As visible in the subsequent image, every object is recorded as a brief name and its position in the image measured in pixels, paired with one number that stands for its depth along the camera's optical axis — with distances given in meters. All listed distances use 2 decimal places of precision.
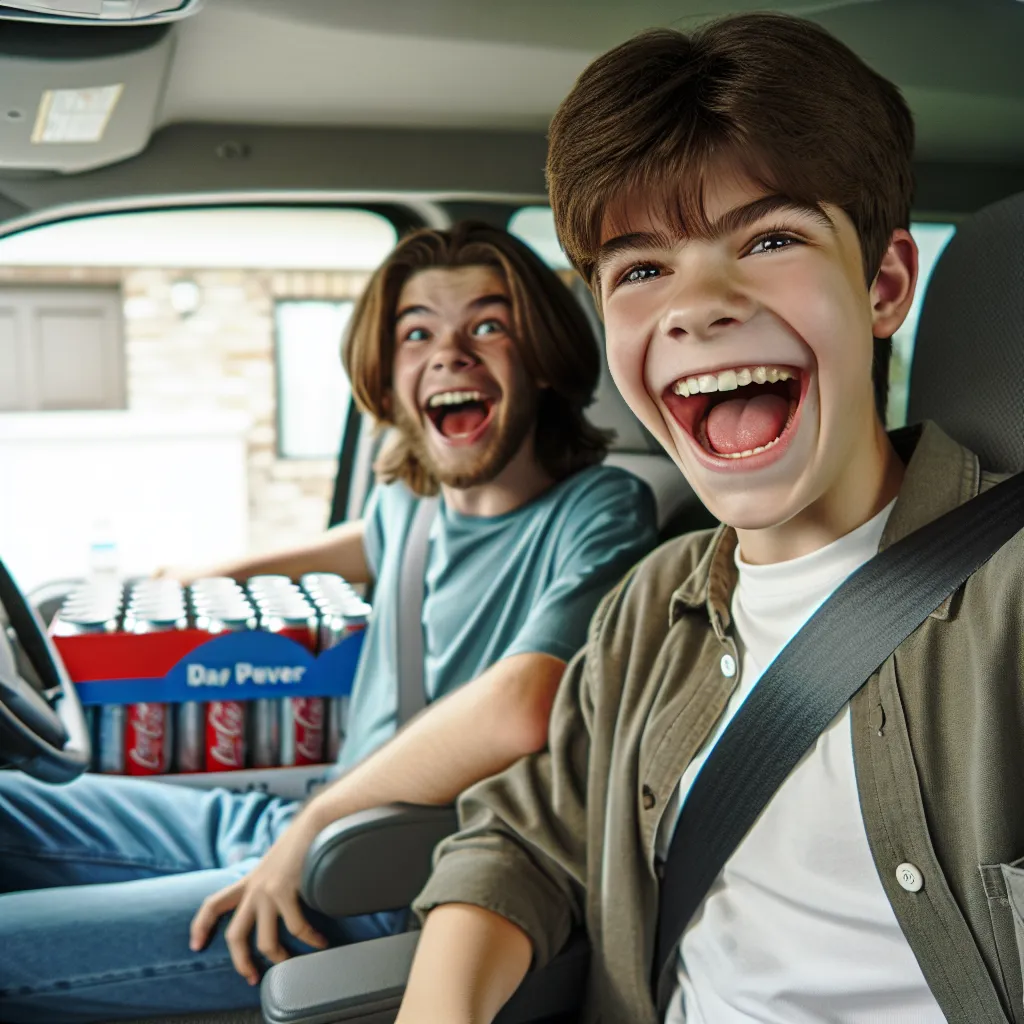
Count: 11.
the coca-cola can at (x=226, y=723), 1.63
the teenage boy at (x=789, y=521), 0.84
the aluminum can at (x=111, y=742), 1.64
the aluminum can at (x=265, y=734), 1.67
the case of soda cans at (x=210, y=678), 1.61
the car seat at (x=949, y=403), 1.02
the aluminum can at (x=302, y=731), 1.69
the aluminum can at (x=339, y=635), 1.69
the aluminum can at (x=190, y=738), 1.65
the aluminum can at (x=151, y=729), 1.63
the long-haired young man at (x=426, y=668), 1.31
